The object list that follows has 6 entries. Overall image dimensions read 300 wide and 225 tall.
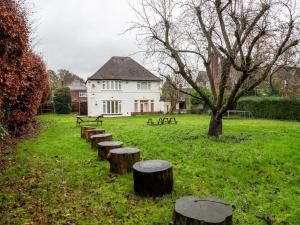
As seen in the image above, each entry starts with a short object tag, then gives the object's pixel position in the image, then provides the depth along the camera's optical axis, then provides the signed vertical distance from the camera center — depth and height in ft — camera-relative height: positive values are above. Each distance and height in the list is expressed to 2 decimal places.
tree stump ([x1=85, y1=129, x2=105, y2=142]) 43.71 -4.05
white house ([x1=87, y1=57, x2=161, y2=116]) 123.75 +8.75
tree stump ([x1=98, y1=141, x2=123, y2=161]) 30.66 -4.59
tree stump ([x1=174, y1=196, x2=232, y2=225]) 13.58 -5.61
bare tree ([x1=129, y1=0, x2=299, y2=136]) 32.96 +10.13
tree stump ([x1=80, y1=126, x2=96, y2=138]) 48.43 -4.02
